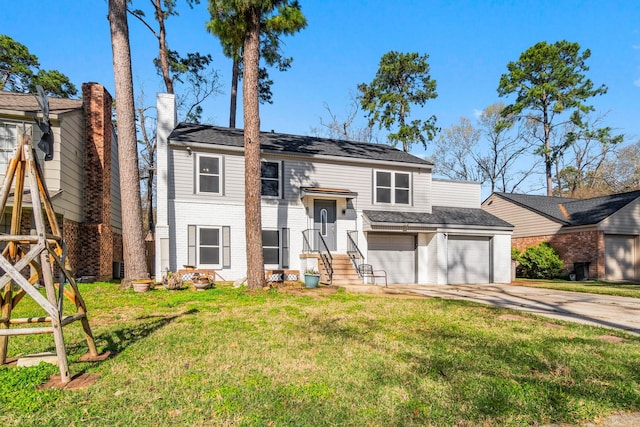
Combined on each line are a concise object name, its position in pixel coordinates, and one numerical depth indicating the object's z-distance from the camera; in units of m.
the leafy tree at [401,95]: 29.47
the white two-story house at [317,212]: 12.92
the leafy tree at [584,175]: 33.16
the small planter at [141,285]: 10.23
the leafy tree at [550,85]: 28.16
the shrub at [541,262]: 18.56
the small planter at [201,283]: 11.02
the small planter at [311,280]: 11.63
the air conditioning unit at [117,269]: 15.32
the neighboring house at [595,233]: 17.91
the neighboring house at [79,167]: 11.48
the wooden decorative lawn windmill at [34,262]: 3.61
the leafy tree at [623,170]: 33.06
